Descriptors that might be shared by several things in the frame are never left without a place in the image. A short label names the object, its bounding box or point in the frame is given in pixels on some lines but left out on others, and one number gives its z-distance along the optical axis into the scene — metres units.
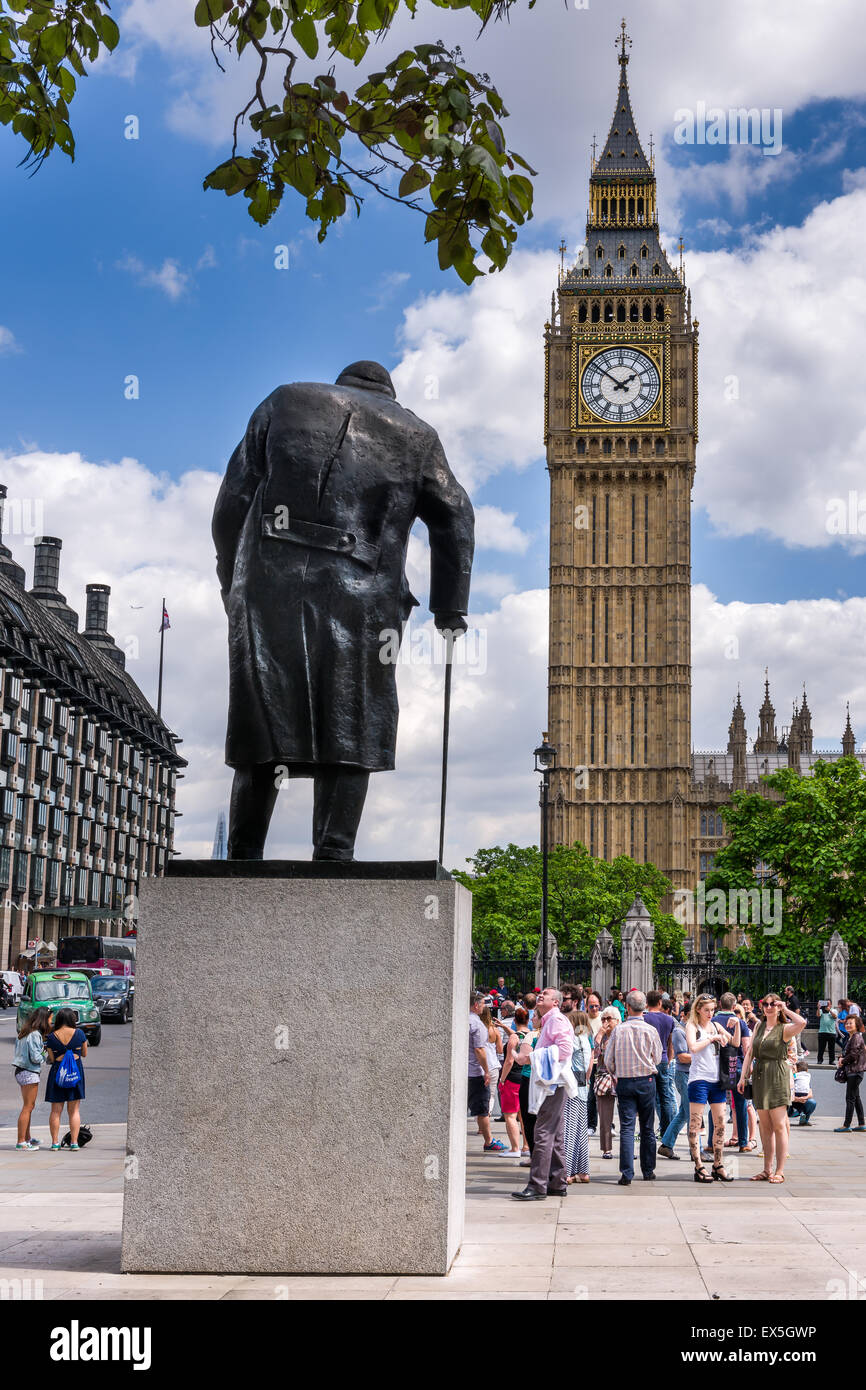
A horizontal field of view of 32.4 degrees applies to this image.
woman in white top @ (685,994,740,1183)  13.76
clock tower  90.88
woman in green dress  12.55
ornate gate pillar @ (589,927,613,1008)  39.69
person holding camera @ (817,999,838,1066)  30.31
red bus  55.80
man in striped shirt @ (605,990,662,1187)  12.88
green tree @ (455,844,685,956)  70.31
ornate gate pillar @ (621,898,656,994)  40.53
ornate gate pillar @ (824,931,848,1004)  38.56
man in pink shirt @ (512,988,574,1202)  11.37
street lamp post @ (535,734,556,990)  29.62
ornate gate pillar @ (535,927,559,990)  33.01
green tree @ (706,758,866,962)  49.31
